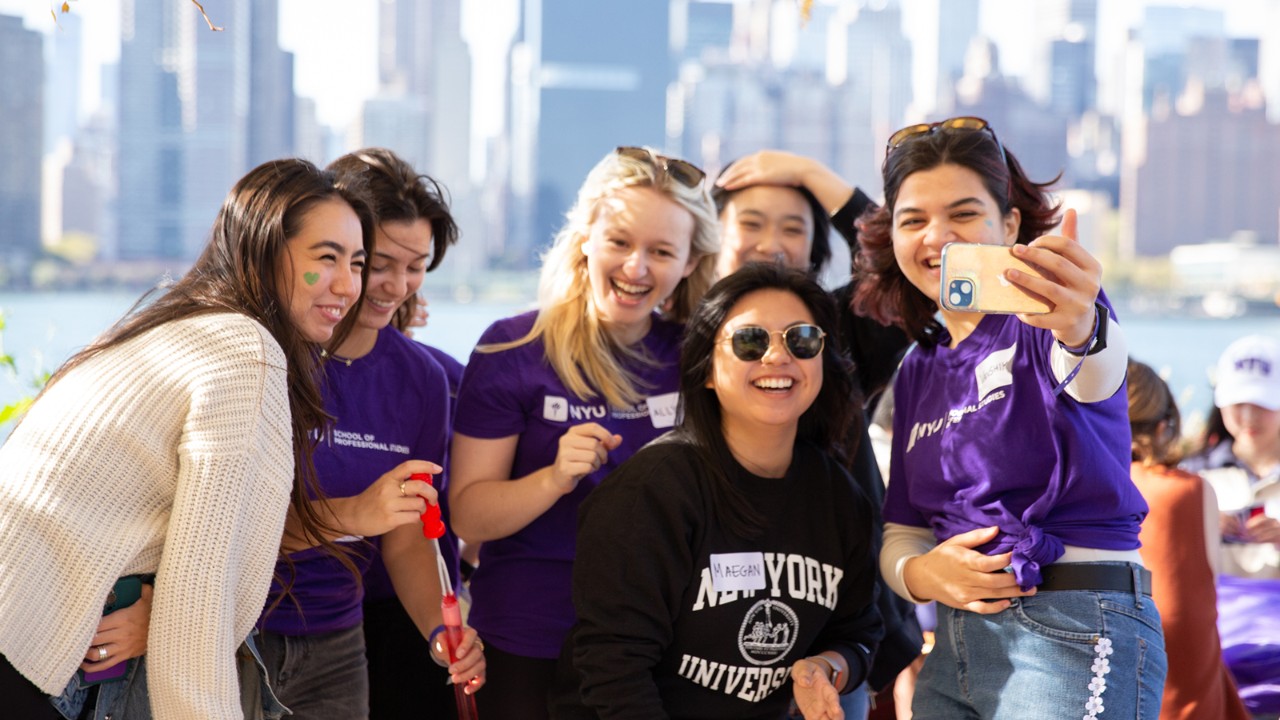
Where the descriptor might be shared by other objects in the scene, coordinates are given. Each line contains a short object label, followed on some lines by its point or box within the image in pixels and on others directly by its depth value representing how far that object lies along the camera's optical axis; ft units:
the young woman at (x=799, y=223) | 10.17
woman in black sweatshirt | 7.25
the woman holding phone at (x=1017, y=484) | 6.30
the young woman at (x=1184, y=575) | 10.11
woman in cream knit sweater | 6.05
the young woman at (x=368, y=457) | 8.21
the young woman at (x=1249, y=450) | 14.12
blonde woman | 8.31
